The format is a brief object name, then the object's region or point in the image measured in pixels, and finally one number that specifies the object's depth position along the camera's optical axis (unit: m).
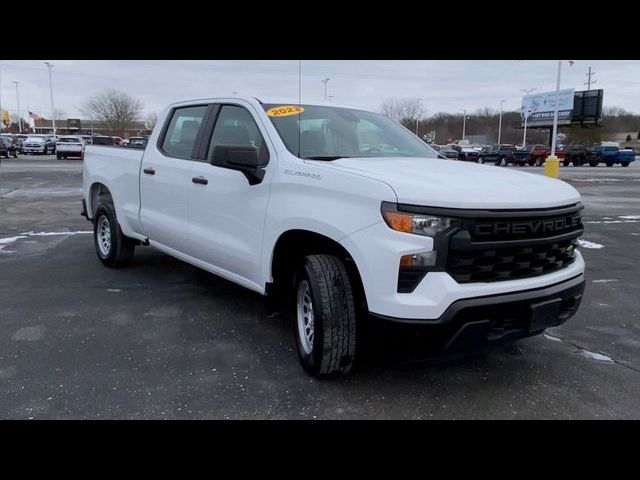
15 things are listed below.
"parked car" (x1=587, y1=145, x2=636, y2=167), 42.91
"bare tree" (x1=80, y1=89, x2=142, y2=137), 66.62
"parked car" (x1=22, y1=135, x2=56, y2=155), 44.22
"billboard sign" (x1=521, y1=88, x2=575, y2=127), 62.34
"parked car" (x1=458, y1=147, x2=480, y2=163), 47.94
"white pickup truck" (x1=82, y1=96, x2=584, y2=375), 2.96
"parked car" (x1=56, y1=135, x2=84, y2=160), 36.38
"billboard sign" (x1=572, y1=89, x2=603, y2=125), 61.16
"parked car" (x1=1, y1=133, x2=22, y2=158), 36.47
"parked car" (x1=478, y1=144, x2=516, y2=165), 44.16
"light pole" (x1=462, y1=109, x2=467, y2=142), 110.19
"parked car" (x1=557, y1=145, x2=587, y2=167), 43.50
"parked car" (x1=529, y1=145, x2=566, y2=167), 42.00
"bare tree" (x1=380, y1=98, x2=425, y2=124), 66.06
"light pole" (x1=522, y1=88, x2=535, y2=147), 69.81
